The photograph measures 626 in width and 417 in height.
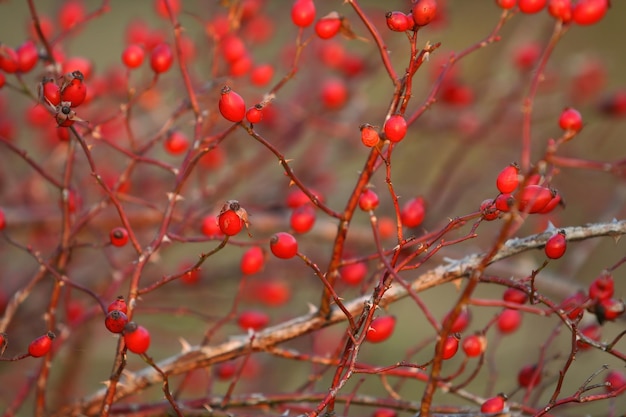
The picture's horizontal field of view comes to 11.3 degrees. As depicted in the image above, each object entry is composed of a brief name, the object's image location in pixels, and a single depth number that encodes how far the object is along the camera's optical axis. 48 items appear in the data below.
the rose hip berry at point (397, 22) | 1.71
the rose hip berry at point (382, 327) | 1.76
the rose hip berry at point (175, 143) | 1.85
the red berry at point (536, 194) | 1.68
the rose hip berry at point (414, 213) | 1.78
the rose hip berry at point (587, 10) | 1.71
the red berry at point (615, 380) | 1.72
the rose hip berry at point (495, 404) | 1.70
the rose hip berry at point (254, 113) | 1.70
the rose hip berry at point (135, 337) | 1.67
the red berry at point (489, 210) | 1.71
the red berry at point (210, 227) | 1.81
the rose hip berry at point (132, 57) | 1.84
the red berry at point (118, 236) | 1.76
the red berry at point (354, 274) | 1.90
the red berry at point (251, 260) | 1.80
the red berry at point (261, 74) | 1.99
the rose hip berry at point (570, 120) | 1.71
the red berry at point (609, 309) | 1.68
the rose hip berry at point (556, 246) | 1.70
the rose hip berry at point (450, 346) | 1.70
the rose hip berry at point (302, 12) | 1.80
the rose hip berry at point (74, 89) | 1.71
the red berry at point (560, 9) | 1.71
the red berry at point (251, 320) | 1.87
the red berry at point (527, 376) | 1.78
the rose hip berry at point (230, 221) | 1.70
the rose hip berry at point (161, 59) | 1.83
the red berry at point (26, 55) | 1.80
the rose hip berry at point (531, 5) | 1.75
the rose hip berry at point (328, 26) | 1.79
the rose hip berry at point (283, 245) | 1.72
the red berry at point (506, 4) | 1.75
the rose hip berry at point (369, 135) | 1.69
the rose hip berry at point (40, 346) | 1.70
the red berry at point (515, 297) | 1.76
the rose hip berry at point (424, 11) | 1.70
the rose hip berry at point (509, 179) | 1.71
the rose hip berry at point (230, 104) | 1.70
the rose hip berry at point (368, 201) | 1.74
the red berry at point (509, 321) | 1.85
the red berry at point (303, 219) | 1.78
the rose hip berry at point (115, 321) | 1.67
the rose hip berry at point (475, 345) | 1.76
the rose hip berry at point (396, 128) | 1.69
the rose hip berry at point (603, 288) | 1.69
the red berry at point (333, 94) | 2.20
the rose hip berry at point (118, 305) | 1.69
